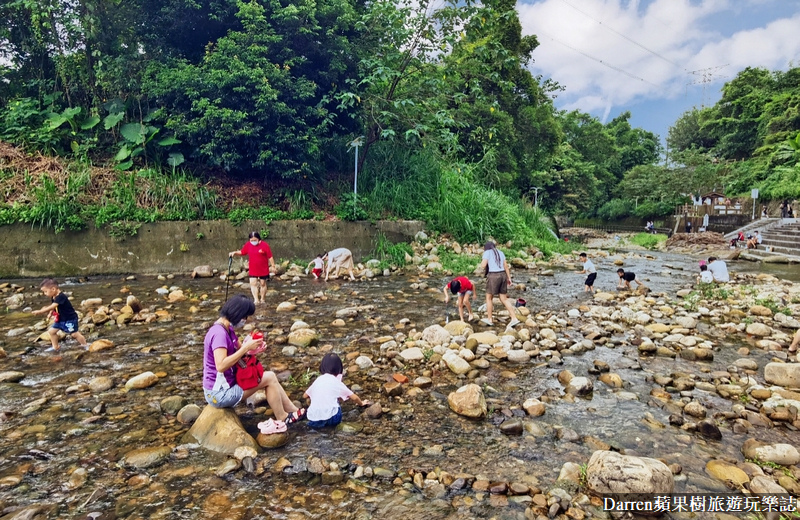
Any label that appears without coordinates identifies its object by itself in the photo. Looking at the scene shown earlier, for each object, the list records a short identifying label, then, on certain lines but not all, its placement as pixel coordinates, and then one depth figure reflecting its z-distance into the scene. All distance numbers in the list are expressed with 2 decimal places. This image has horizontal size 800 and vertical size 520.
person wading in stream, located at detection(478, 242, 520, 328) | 8.05
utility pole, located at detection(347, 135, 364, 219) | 14.63
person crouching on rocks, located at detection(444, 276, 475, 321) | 7.86
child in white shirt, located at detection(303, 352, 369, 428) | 4.07
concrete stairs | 20.13
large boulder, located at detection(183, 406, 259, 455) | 3.65
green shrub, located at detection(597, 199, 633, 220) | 49.76
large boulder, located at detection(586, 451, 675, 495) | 3.00
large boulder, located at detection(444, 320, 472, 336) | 6.87
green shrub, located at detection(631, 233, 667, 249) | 32.16
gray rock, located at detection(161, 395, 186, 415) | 4.36
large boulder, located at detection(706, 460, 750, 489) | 3.29
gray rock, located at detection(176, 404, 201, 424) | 4.17
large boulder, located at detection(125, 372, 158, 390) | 4.87
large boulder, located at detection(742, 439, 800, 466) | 3.48
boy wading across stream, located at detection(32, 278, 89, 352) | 6.25
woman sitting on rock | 3.93
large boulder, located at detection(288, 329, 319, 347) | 6.51
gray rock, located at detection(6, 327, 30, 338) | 6.91
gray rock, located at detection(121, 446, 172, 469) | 3.44
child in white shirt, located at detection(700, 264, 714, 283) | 12.05
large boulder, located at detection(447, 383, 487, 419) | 4.29
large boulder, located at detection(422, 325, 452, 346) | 6.43
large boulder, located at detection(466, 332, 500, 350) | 6.29
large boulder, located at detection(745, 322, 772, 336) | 7.06
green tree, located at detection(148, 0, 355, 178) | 12.65
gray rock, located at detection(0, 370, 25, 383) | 5.02
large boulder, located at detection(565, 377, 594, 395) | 4.87
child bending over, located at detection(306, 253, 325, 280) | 12.78
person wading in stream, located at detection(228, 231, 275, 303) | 9.42
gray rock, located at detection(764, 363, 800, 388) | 4.99
